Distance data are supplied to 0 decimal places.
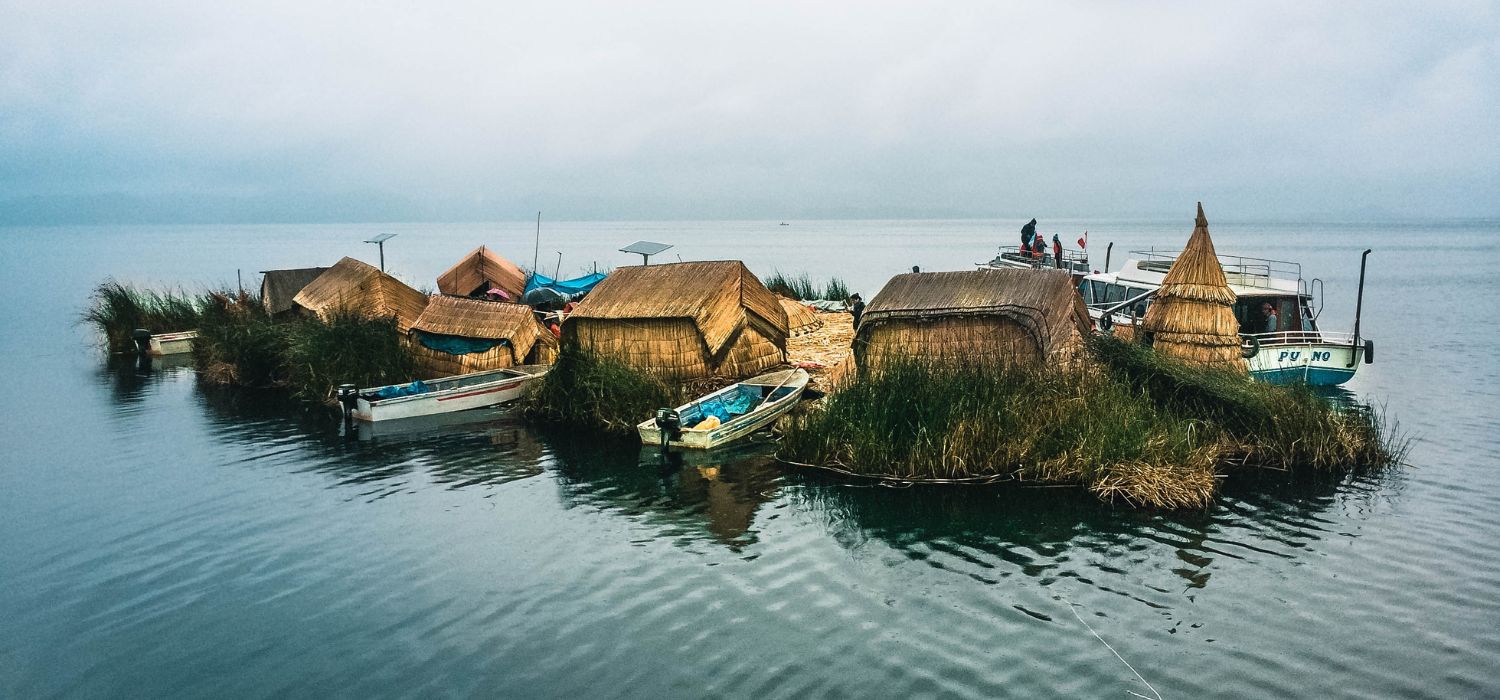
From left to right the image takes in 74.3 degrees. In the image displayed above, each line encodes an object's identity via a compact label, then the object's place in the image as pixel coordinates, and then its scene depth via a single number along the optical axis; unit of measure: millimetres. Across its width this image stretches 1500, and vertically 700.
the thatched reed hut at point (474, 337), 26219
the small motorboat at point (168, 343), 35000
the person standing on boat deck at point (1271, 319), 23531
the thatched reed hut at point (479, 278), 35156
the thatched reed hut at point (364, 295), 27656
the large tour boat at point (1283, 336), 22797
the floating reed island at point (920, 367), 16453
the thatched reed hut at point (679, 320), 22594
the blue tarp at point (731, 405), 20891
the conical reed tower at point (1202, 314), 19891
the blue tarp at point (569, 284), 35281
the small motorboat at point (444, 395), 23500
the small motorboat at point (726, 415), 19562
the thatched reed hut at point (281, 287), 33562
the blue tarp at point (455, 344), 26250
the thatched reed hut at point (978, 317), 19391
